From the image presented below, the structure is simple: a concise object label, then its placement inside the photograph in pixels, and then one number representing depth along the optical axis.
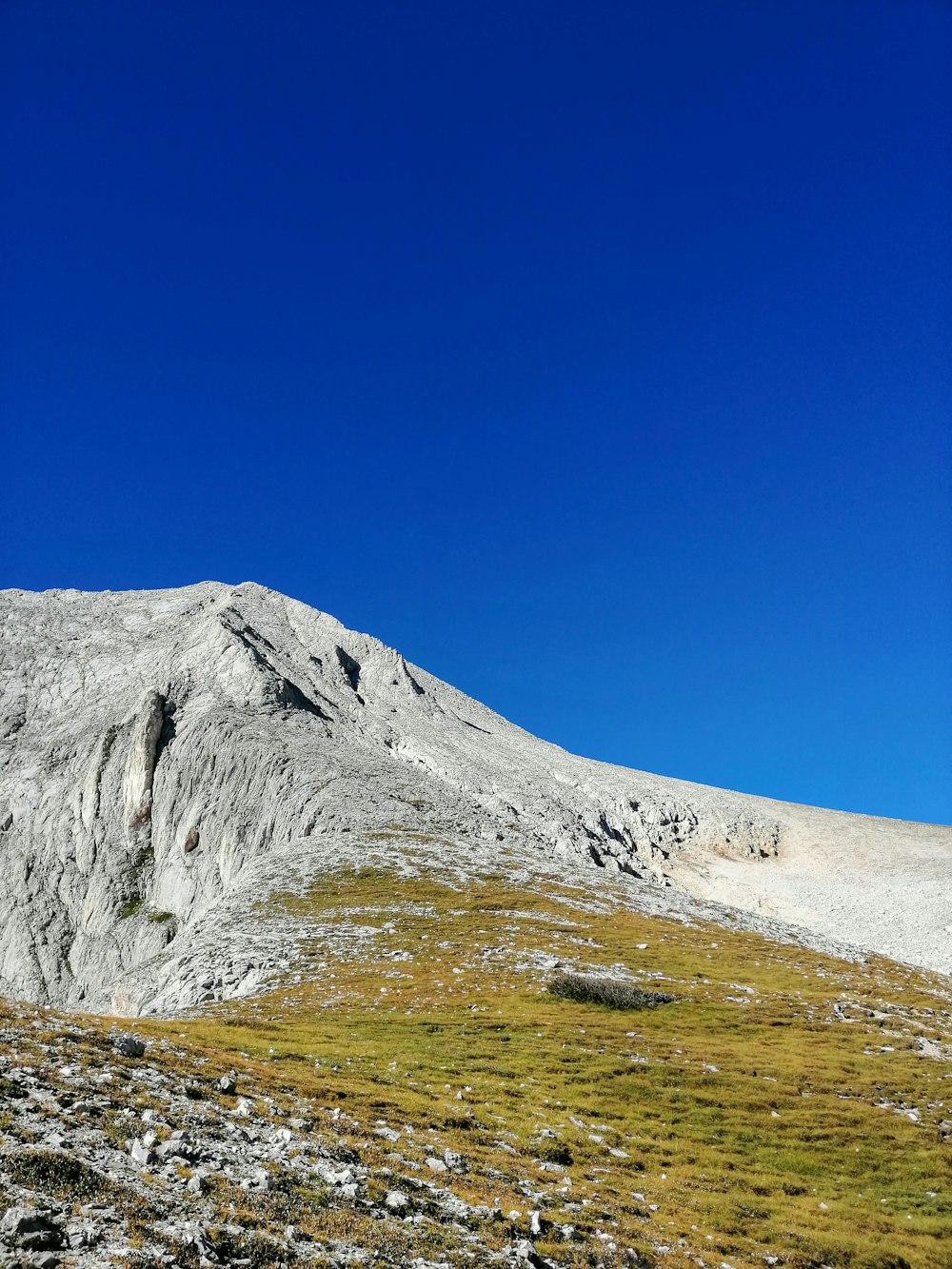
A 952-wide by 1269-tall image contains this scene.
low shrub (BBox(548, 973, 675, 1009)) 38.09
